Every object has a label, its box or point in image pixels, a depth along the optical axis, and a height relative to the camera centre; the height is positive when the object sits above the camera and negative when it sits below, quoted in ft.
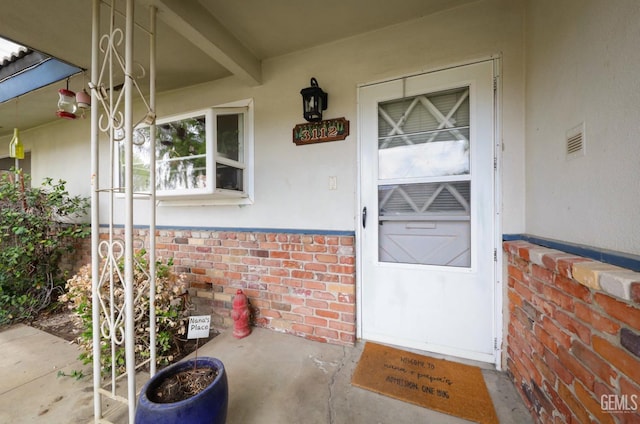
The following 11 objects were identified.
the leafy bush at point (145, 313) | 5.74 -2.61
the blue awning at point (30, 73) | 7.97 +4.92
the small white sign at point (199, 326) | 4.55 -2.22
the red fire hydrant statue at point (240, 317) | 7.32 -3.28
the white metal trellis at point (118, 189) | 4.00 +0.32
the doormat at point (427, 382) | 4.68 -3.85
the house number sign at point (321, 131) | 6.79 +2.35
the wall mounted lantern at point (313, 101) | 6.64 +3.12
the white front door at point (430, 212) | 5.80 -0.04
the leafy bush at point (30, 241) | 8.98 -1.21
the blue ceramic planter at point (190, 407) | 3.30 -2.83
